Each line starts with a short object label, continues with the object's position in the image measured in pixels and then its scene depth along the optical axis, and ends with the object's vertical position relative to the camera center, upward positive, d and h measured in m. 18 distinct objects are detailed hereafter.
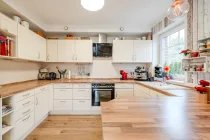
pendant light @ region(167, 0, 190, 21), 1.13 +0.67
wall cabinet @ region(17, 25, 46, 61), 1.94 +0.51
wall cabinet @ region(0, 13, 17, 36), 1.56 +0.69
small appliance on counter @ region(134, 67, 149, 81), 2.97 -0.13
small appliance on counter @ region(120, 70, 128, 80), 3.02 -0.16
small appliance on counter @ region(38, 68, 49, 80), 2.97 -0.14
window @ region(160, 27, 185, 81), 2.34 +0.46
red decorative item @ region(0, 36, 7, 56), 1.60 +0.35
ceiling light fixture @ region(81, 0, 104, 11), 1.13 +0.71
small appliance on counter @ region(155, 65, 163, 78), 2.74 -0.04
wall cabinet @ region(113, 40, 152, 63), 3.00 +0.52
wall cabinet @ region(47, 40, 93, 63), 2.93 +0.51
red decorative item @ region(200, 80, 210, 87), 1.08 -0.14
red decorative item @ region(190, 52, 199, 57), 1.65 +0.24
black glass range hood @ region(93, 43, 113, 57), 2.97 +0.57
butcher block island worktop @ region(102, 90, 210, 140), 0.51 -0.31
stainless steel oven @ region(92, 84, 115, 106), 2.66 -0.59
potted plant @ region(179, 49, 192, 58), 1.78 +0.29
